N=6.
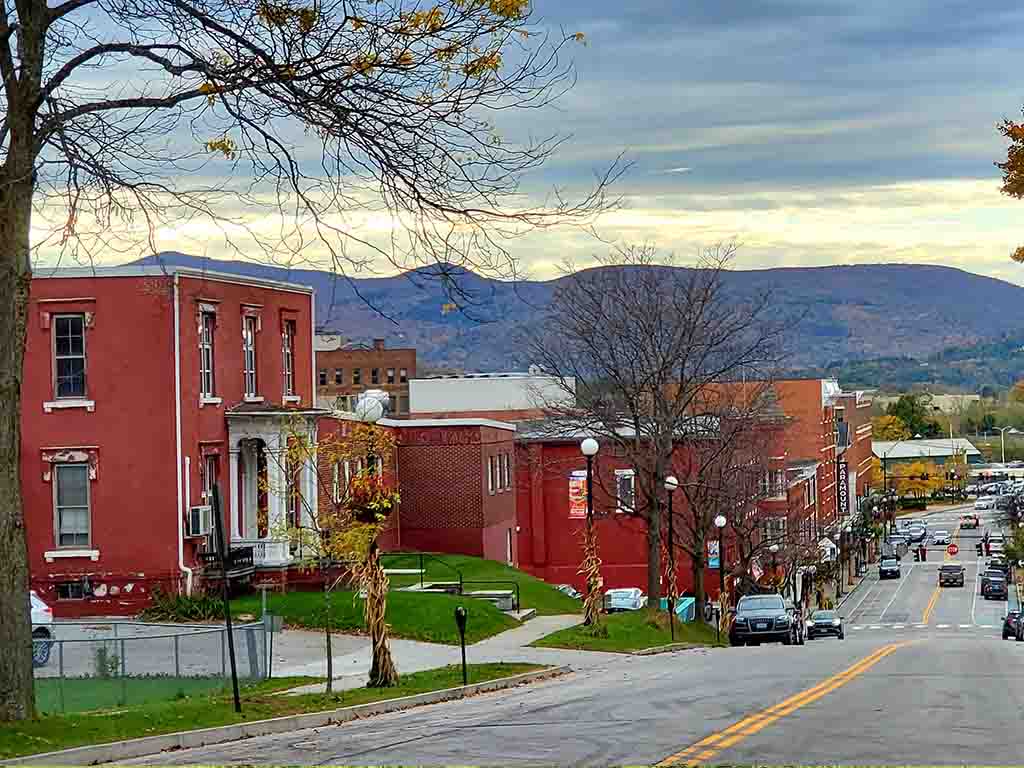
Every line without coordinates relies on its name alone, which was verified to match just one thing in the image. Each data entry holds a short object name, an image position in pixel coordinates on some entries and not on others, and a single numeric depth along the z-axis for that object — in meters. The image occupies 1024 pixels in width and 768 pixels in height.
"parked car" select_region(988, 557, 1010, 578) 104.62
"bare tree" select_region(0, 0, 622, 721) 14.64
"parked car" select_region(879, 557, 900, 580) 107.94
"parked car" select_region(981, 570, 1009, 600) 90.12
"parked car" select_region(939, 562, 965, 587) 98.75
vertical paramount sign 110.51
